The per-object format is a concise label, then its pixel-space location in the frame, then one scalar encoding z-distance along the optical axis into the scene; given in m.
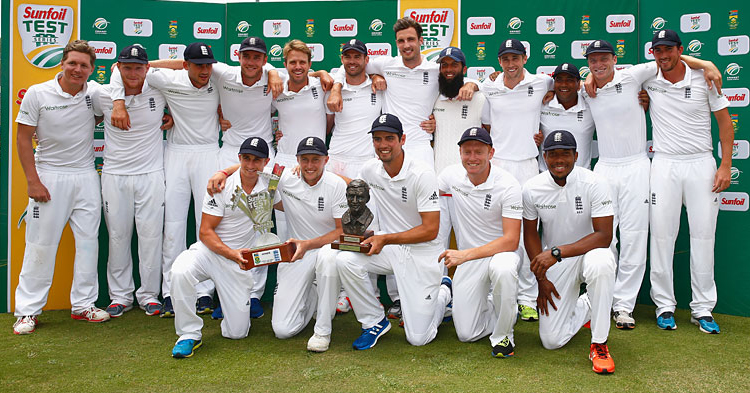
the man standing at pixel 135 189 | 6.57
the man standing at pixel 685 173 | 6.13
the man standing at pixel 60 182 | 6.23
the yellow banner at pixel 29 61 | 6.99
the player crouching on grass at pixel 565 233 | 5.14
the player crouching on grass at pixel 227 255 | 5.36
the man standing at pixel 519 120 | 6.48
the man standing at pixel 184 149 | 6.61
